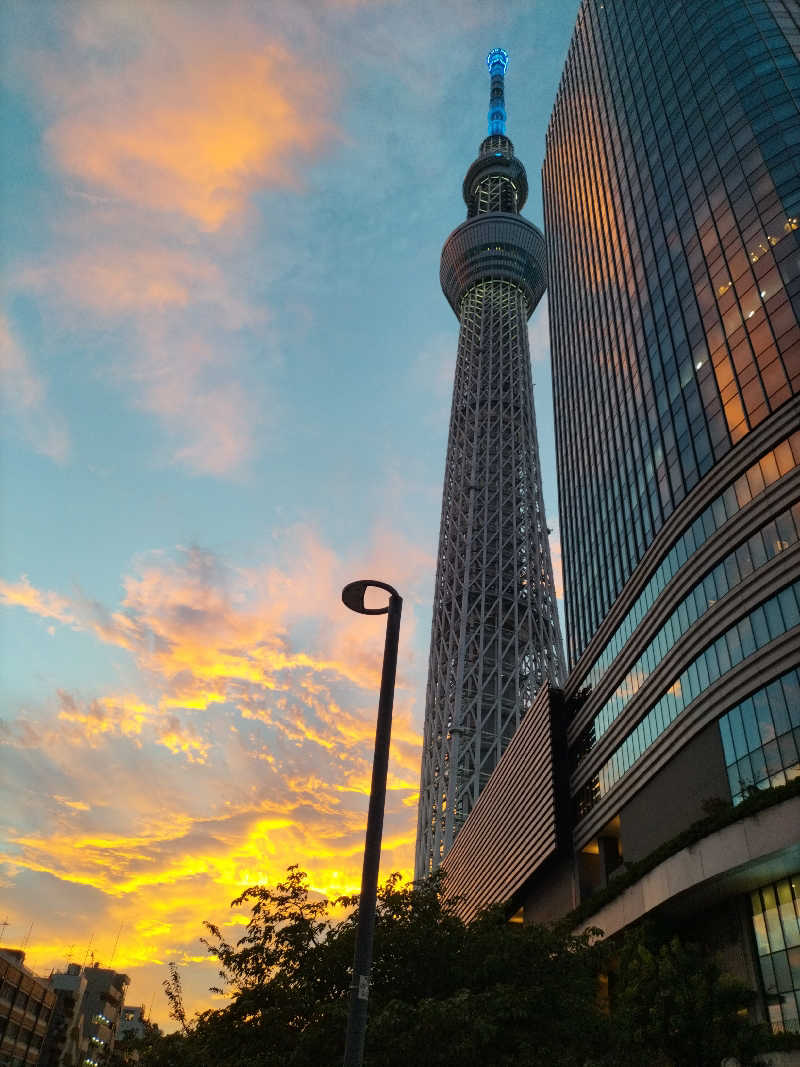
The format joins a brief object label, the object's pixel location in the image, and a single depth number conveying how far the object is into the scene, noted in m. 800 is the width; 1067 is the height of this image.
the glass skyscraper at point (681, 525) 35.56
